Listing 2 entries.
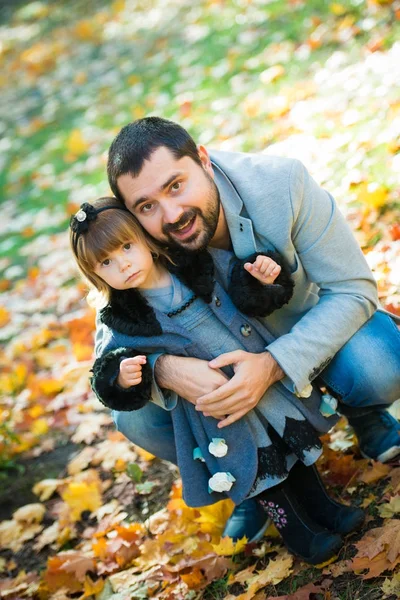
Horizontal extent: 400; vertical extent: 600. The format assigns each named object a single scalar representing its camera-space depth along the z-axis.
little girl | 2.15
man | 2.15
